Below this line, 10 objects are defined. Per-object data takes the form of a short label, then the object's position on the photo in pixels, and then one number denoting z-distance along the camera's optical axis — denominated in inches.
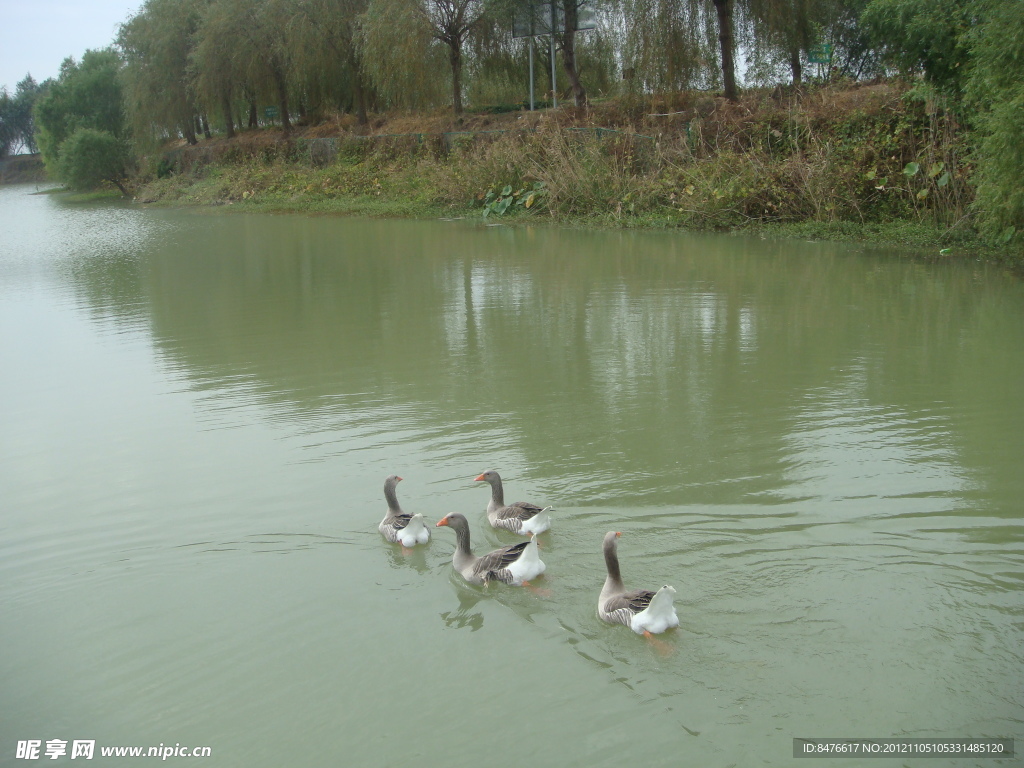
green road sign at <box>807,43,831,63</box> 1003.9
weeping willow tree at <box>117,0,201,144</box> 1676.9
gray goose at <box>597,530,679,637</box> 188.1
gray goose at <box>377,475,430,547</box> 240.2
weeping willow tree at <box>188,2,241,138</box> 1550.2
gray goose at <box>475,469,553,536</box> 237.1
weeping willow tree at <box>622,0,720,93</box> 986.1
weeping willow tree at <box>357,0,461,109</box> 1263.5
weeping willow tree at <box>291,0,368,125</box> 1441.9
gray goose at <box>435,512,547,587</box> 215.5
